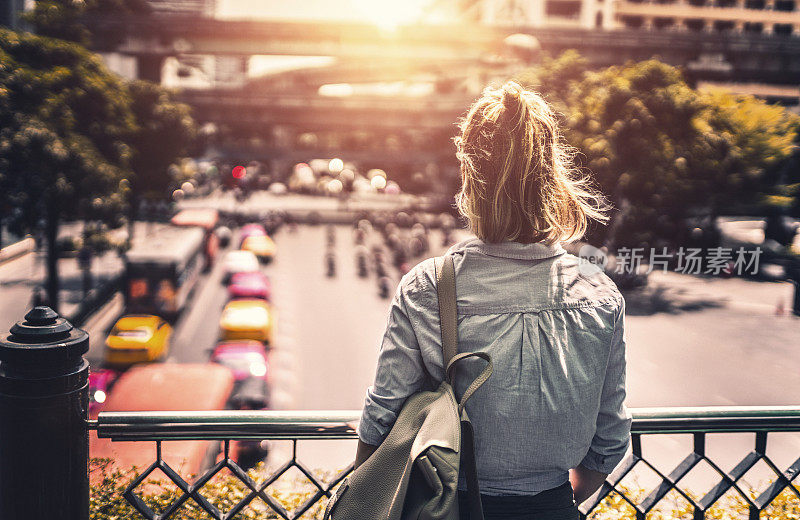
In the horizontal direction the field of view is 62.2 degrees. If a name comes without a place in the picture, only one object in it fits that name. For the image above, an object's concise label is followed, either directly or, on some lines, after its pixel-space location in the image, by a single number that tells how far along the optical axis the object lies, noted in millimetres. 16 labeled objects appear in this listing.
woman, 1542
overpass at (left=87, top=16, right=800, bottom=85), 48062
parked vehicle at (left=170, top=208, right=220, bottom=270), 32812
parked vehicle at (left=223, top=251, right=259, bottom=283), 28609
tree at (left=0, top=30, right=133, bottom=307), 18125
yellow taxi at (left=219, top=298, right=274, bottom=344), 19688
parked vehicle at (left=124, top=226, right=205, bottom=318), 21109
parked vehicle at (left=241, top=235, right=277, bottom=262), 34375
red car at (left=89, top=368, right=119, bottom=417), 12191
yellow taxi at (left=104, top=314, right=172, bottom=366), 17438
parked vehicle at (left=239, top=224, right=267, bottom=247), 38609
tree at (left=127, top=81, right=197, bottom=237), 31828
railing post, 2207
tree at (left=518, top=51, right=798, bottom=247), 23297
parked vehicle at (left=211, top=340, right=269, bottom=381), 15375
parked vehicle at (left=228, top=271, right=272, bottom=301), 24484
